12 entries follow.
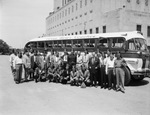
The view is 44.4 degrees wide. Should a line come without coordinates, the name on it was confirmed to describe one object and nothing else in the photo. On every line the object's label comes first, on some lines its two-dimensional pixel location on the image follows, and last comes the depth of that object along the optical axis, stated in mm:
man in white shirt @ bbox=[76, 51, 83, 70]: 10845
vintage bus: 10102
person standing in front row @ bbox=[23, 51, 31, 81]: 11211
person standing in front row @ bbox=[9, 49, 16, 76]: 12102
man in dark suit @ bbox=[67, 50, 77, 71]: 10750
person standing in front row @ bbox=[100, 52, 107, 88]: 9688
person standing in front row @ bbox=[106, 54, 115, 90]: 9297
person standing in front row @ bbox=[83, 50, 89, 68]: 10820
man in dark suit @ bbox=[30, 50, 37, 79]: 11500
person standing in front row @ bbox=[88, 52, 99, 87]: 9812
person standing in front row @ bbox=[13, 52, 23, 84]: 10631
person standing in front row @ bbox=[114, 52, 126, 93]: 8977
